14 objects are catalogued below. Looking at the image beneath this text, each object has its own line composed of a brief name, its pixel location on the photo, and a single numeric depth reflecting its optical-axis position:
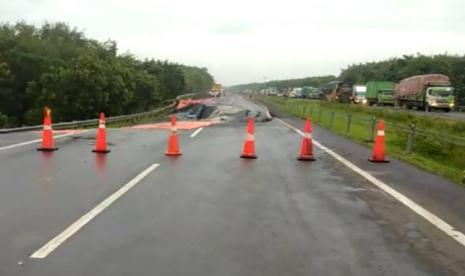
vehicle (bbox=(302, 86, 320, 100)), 113.81
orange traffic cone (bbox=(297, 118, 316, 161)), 15.57
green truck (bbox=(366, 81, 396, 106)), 72.75
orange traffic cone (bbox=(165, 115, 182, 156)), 15.62
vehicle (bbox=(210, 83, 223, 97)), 136.25
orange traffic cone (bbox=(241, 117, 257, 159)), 15.57
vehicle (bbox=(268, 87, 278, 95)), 168.56
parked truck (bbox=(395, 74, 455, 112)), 56.69
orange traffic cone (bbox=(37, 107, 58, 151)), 16.14
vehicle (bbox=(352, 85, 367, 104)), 75.61
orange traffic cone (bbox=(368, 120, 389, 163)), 15.62
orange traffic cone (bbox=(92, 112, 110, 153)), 16.00
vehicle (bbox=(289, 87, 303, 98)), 125.70
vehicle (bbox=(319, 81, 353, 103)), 80.84
